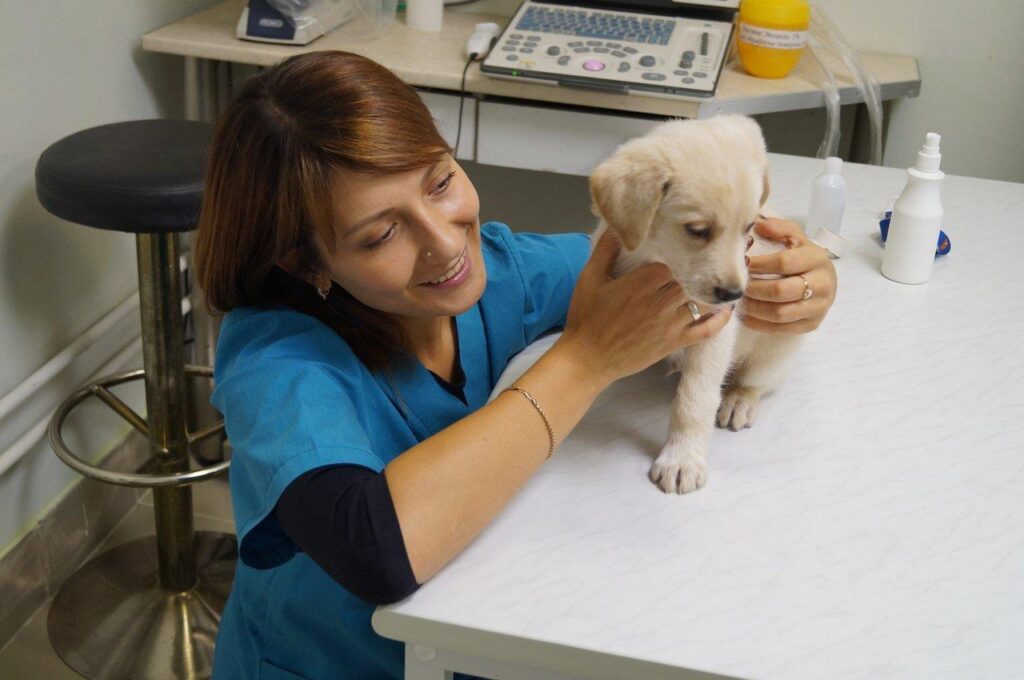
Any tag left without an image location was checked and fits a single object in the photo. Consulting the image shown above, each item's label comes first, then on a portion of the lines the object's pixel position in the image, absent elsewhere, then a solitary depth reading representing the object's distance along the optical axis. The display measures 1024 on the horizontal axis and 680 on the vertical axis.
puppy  1.00
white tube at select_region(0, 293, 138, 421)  1.84
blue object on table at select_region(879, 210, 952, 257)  1.50
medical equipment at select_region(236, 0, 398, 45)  2.09
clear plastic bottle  1.48
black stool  1.63
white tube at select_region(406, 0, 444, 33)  2.27
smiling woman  0.89
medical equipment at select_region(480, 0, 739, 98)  1.91
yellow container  2.04
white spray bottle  1.39
